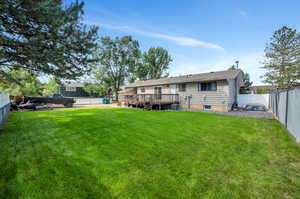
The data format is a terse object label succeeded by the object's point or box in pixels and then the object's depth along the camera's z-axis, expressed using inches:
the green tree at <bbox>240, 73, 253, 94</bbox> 1875.0
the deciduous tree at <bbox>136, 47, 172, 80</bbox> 1435.8
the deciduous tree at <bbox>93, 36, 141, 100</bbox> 1111.0
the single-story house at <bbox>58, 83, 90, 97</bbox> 1402.8
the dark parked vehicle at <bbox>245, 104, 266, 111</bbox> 490.3
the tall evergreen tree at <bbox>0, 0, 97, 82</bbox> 168.6
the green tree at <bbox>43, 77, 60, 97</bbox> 1134.4
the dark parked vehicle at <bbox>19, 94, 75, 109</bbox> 587.1
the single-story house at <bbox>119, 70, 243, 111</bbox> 472.4
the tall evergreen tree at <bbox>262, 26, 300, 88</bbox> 644.7
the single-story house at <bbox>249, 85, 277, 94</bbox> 861.2
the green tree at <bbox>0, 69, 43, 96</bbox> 314.3
